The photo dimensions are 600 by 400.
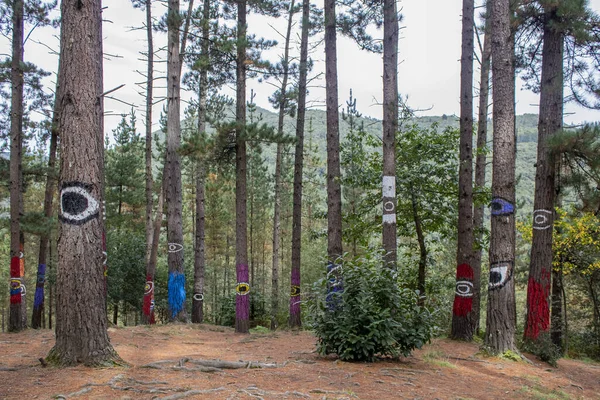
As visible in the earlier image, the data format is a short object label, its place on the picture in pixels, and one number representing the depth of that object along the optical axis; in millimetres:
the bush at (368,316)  6051
